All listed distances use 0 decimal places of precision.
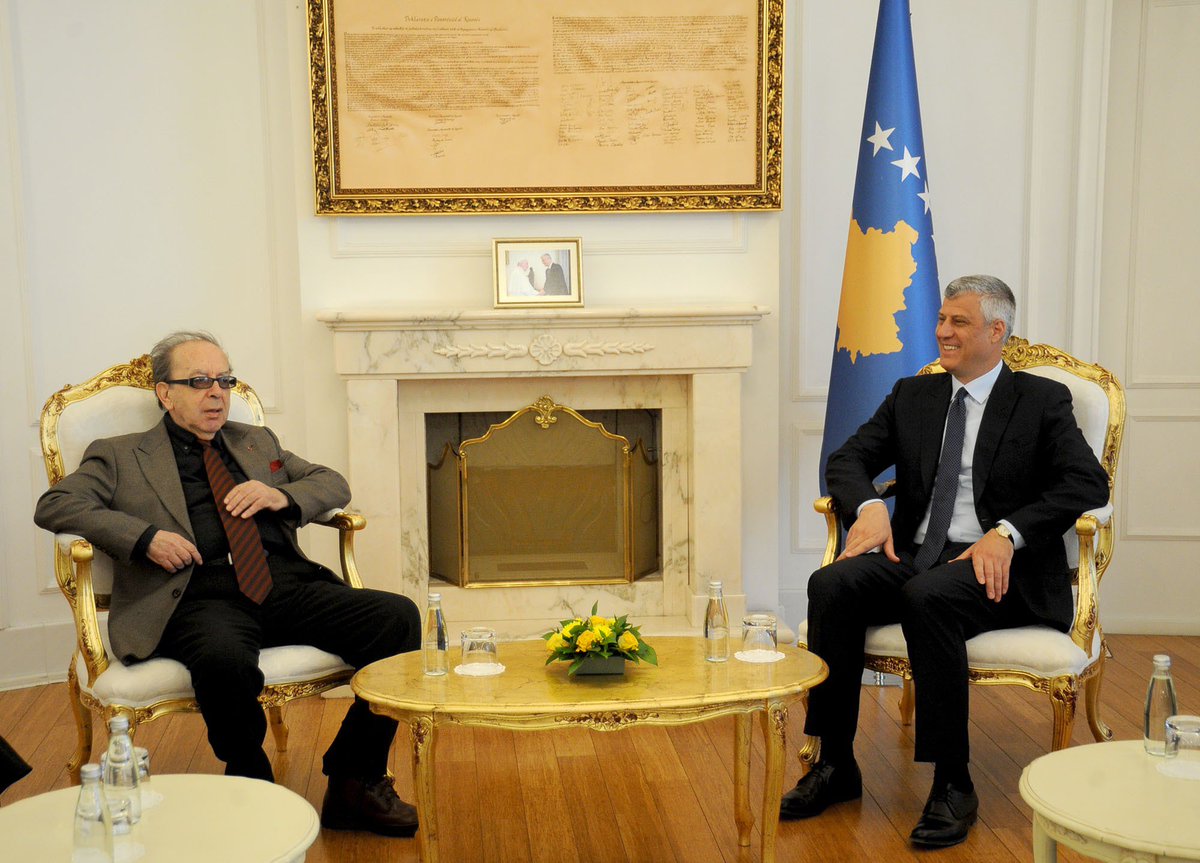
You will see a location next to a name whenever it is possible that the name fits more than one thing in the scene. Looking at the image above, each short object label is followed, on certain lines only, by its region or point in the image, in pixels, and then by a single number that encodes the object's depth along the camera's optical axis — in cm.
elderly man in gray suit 283
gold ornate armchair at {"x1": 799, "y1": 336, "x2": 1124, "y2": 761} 290
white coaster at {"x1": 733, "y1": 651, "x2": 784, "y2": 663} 276
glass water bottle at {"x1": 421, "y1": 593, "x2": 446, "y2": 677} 269
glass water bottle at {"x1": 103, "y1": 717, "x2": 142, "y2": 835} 194
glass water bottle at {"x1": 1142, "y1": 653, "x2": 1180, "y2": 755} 224
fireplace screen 446
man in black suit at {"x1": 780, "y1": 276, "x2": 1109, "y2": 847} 292
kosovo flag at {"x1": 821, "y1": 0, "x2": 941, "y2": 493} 401
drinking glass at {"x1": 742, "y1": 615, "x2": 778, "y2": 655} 283
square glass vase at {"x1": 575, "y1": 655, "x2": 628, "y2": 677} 262
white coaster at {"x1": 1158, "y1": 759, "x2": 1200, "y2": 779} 215
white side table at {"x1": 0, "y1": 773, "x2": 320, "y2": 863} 187
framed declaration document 416
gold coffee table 246
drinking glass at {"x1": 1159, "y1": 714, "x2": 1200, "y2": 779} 221
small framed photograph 423
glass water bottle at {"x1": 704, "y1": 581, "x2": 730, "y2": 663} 275
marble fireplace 414
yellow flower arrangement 262
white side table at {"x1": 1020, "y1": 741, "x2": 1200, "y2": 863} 191
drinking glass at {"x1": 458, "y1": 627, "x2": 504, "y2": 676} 275
